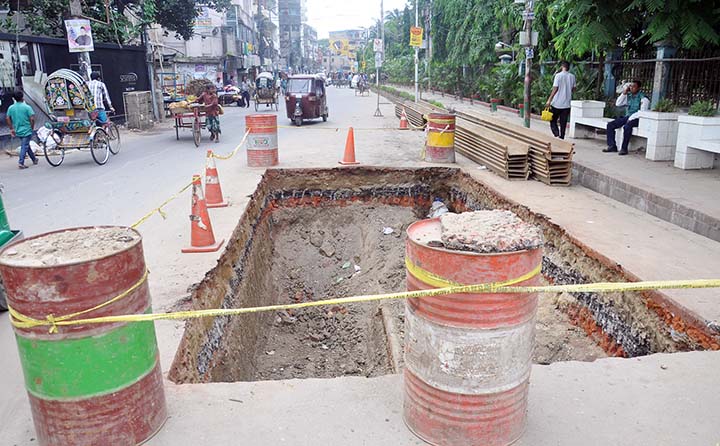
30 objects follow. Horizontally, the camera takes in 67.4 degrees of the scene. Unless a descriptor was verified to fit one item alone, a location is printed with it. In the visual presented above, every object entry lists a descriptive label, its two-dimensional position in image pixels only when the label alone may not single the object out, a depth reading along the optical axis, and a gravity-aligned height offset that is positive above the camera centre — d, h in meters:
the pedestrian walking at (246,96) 31.66 -0.59
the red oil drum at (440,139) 10.62 -1.12
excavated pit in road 4.82 -2.41
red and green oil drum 2.42 -1.15
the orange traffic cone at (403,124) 17.67 -1.34
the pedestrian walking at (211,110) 14.94 -0.62
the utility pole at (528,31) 13.95 +1.21
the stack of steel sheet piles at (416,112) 18.58 -1.07
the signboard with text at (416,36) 22.38 +1.83
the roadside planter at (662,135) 9.88 -1.05
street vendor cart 14.56 -0.78
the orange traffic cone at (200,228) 5.79 -1.49
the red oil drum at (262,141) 10.38 -1.04
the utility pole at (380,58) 23.81 +1.27
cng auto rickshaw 19.16 -0.46
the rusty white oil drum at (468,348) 2.45 -1.23
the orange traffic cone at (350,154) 10.69 -1.36
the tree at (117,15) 17.92 +2.71
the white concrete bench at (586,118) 12.87 -0.96
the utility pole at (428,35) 31.67 +2.76
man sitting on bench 10.70 -0.81
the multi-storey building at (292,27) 109.44 +11.68
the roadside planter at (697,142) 8.77 -1.08
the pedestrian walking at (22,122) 11.28 -0.63
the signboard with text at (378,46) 26.22 +1.76
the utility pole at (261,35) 68.69 +6.29
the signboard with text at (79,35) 15.10 +1.48
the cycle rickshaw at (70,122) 11.50 -0.66
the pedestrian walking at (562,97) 11.80 -0.40
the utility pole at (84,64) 15.80 +0.72
